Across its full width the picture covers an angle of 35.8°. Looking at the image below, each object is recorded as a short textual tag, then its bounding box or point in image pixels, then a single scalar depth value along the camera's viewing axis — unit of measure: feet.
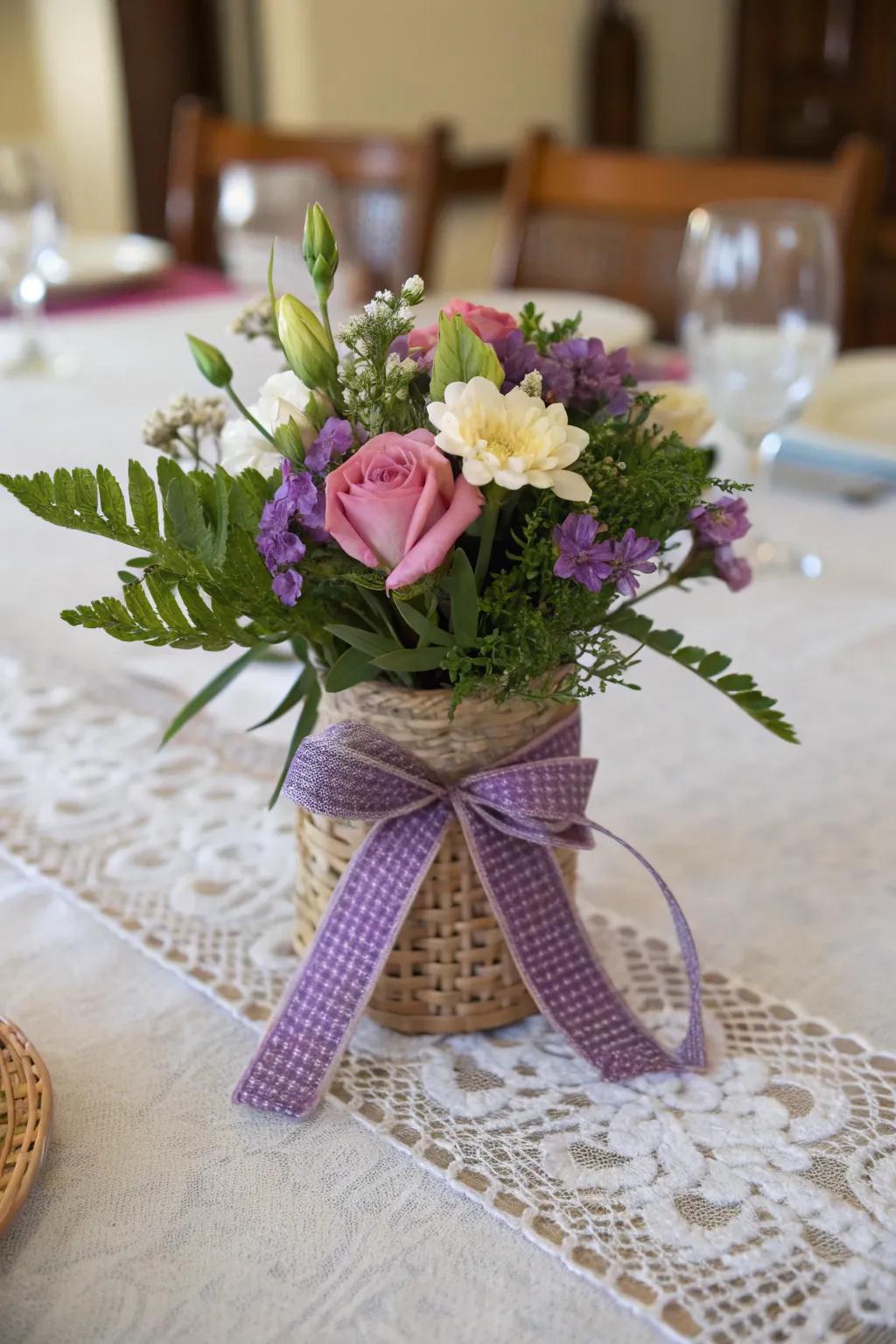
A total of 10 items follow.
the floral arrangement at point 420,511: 1.46
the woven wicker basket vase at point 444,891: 1.68
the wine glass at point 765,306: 3.10
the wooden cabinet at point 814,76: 12.64
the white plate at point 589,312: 3.84
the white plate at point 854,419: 3.69
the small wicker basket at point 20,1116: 1.47
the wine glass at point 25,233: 4.58
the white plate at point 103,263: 5.50
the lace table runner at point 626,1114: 1.42
